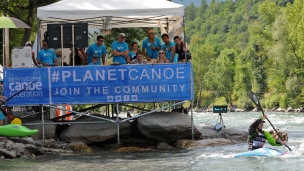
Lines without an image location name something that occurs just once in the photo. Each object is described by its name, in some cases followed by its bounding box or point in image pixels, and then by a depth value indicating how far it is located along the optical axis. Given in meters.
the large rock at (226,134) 21.42
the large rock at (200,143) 19.64
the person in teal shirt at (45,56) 20.25
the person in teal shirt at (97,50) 20.67
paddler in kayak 17.30
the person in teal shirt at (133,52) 21.48
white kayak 17.25
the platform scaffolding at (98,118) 19.77
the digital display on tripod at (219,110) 22.16
